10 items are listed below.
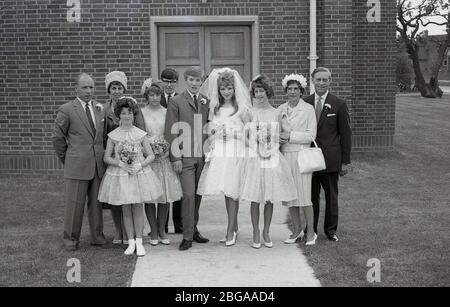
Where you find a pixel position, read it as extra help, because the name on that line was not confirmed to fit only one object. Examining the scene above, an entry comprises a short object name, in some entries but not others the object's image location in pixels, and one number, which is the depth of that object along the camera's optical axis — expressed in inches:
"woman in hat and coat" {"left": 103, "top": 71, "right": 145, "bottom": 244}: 267.6
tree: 1427.2
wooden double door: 451.5
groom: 267.6
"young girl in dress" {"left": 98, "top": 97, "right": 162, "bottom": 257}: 257.8
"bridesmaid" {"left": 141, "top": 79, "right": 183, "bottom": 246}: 269.4
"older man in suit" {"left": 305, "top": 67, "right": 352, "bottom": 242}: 274.8
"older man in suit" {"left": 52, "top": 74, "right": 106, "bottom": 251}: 263.3
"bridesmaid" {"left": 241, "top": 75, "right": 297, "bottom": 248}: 262.1
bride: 264.5
